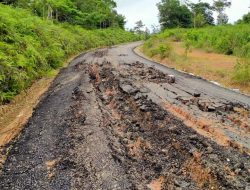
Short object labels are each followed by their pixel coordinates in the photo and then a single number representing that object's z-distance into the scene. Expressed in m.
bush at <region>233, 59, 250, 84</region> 8.10
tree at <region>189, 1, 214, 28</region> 37.79
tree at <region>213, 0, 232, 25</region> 37.18
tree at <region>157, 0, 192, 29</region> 38.29
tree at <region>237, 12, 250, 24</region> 22.72
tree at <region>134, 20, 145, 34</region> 57.34
